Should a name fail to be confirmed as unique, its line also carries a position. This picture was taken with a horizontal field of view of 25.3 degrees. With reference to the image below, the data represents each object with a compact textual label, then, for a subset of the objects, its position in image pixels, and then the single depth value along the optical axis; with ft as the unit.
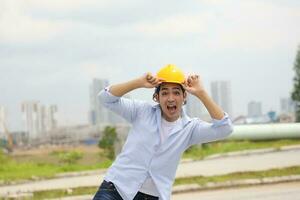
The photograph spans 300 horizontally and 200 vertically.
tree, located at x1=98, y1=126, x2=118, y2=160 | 74.25
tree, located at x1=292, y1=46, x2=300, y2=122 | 119.44
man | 12.69
